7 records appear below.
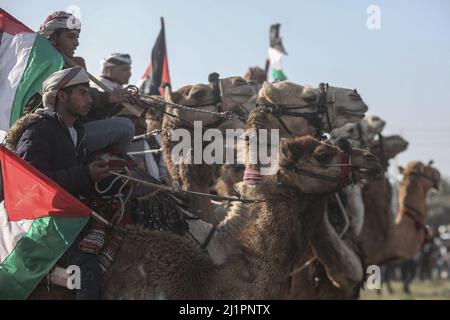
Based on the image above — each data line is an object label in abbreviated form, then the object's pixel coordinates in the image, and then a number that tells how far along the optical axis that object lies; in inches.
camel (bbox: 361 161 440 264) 523.8
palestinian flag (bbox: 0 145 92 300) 249.1
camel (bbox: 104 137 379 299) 255.8
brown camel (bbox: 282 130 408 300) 387.9
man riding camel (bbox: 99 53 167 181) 368.5
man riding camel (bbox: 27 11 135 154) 275.7
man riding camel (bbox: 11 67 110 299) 251.1
